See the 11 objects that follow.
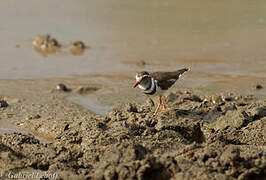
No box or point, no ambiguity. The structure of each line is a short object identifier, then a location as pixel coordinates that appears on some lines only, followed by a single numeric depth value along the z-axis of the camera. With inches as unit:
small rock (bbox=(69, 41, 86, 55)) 858.1
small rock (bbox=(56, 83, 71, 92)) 673.6
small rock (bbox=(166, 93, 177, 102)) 569.2
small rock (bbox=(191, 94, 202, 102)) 567.9
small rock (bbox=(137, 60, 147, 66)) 764.0
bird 526.6
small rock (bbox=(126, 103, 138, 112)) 486.8
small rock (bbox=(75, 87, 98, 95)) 668.1
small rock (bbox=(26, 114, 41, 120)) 558.6
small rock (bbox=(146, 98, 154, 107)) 552.9
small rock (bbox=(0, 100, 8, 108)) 596.9
